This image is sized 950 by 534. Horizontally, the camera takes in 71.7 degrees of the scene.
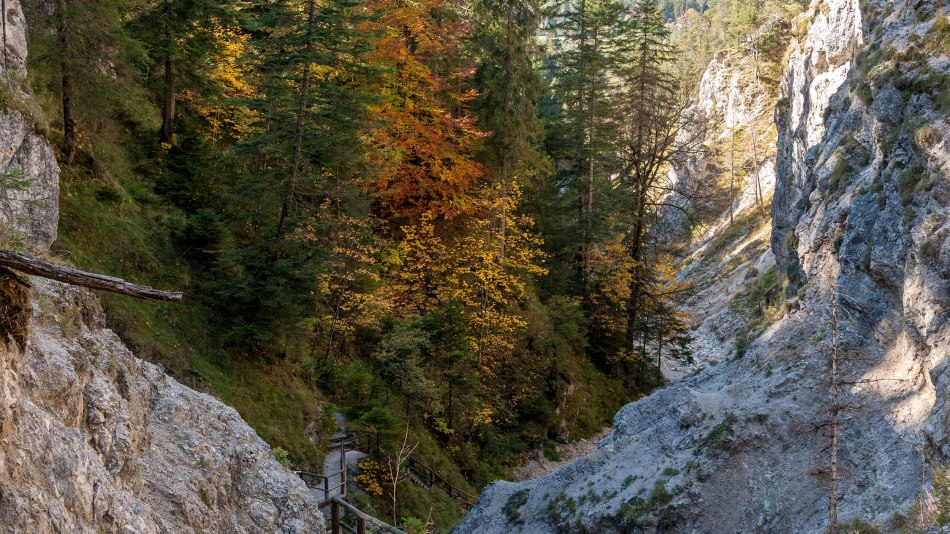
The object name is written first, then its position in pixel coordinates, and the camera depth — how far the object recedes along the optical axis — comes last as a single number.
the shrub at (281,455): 13.48
